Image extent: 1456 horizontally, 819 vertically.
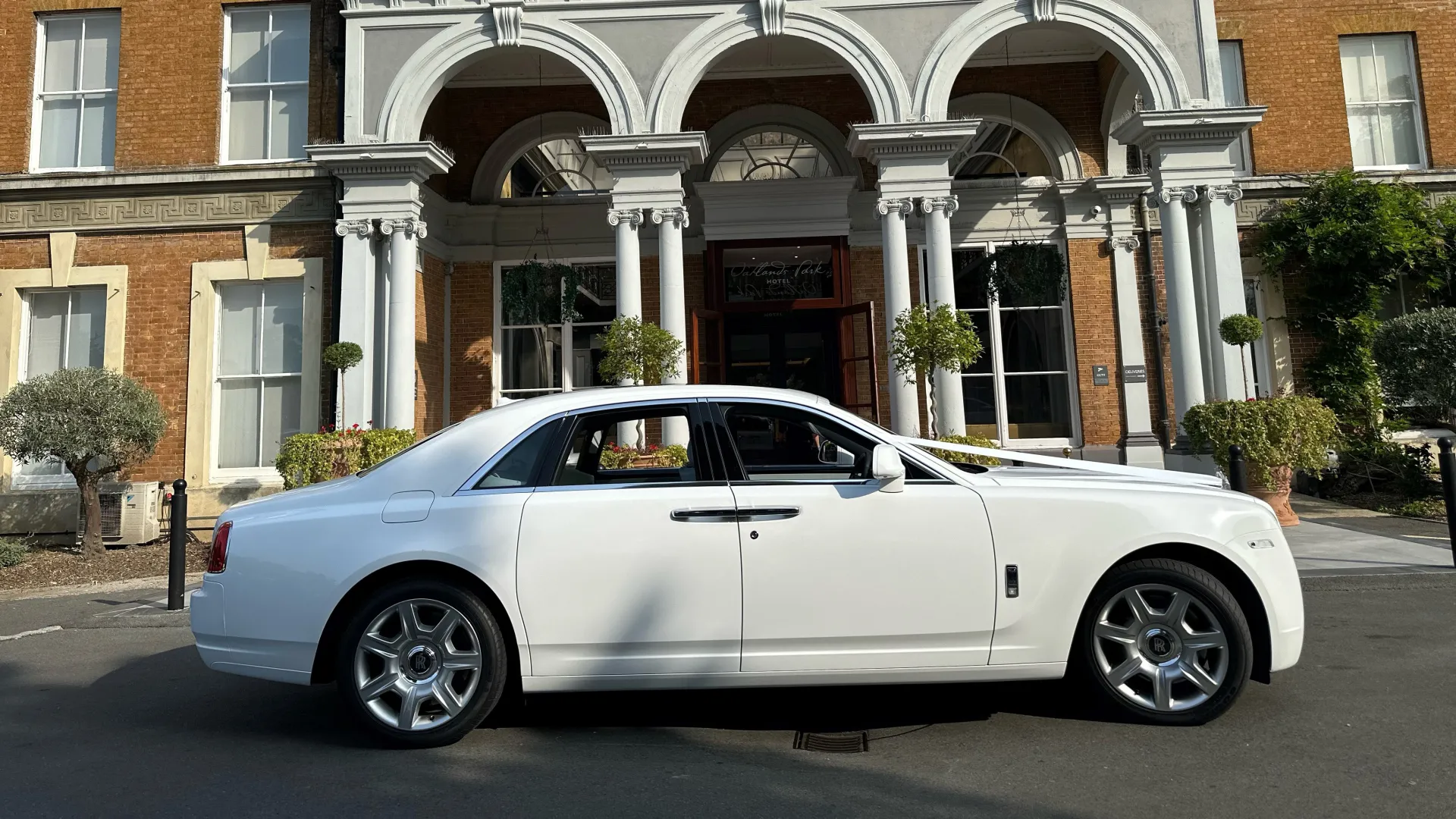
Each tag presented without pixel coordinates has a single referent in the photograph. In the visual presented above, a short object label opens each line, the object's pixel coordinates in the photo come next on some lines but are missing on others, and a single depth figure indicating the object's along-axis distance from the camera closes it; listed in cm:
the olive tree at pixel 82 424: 1045
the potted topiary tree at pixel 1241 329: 1083
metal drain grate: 364
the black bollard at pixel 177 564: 739
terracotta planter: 995
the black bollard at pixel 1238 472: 875
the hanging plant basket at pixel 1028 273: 1373
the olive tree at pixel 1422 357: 1076
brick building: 1142
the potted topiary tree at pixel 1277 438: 988
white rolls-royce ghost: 370
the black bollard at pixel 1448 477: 738
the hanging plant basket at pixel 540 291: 1385
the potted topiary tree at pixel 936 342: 1005
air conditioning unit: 1166
